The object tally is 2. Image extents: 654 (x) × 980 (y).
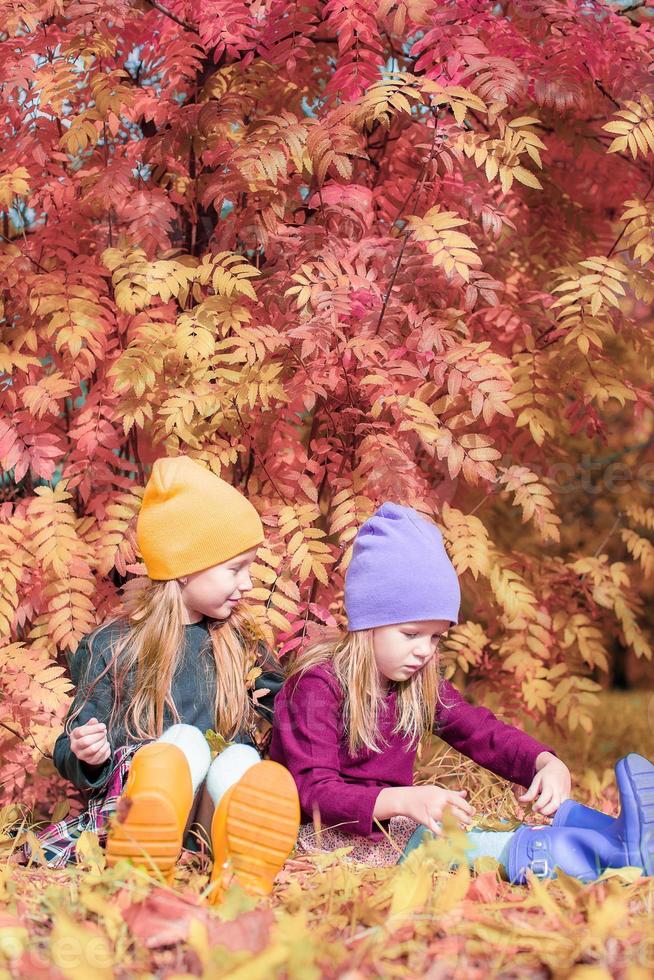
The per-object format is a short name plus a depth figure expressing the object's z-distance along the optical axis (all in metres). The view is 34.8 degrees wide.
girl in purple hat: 2.48
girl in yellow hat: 2.47
